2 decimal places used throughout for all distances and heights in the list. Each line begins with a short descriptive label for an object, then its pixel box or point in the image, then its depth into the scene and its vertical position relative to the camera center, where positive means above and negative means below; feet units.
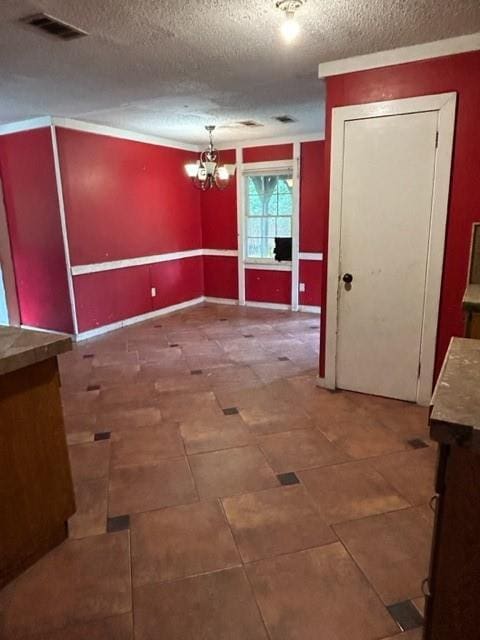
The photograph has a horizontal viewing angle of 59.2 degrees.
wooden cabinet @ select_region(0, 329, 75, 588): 5.20 -3.05
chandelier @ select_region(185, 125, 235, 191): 16.65 +2.13
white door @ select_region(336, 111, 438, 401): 9.37 -0.65
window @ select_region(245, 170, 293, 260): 20.26 +0.50
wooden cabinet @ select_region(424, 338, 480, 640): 3.04 -2.23
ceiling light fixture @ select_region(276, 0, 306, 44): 6.88 +3.44
